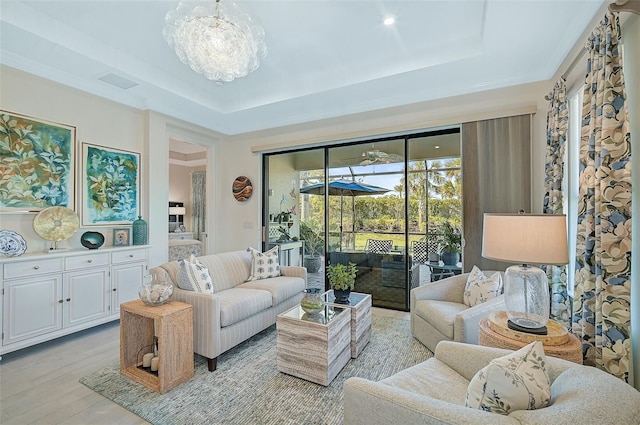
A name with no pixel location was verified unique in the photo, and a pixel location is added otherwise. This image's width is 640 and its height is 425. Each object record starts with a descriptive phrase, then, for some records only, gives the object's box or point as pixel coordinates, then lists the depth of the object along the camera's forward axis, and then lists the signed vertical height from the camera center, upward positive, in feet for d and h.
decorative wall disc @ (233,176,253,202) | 17.40 +1.55
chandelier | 7.51 +4.70
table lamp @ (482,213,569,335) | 5.58 -0.77
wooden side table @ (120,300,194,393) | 7.18 -3.34
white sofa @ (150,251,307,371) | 8.29 -2.75
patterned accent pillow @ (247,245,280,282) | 12.16 -2.13
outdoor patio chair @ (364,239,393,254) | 14.35 -1.56
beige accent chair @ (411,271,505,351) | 7.85 -2.93
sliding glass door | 13.35 +0.40
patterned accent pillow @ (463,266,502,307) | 9.00 -2.30
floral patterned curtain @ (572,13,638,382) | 4.98 -0.06
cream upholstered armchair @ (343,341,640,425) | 2.88 -2.21
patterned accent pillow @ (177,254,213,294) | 8.97 -1.96
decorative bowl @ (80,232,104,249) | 11.30 -0.97
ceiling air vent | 11.02 +5.16
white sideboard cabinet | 8.90 -2.61
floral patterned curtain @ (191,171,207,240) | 28.40 +1.21
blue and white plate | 9.18 -0.91
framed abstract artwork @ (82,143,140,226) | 11.82 +1.23
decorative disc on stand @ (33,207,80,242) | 10.24 -0.30
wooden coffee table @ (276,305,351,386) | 7.47 -3.42
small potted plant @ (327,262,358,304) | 9.33 -2.15
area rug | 6.37 -4.34
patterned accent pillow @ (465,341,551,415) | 3.36 -2.02
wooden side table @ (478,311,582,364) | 5.27 -2.41
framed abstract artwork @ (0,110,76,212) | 9.67 +1.80
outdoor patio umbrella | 14.74 +1.34
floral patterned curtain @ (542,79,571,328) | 8.23 +1.11
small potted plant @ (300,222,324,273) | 16.25 -1.80
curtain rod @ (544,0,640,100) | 4.81 +3.44
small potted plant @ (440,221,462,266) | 12.83 -1.33
